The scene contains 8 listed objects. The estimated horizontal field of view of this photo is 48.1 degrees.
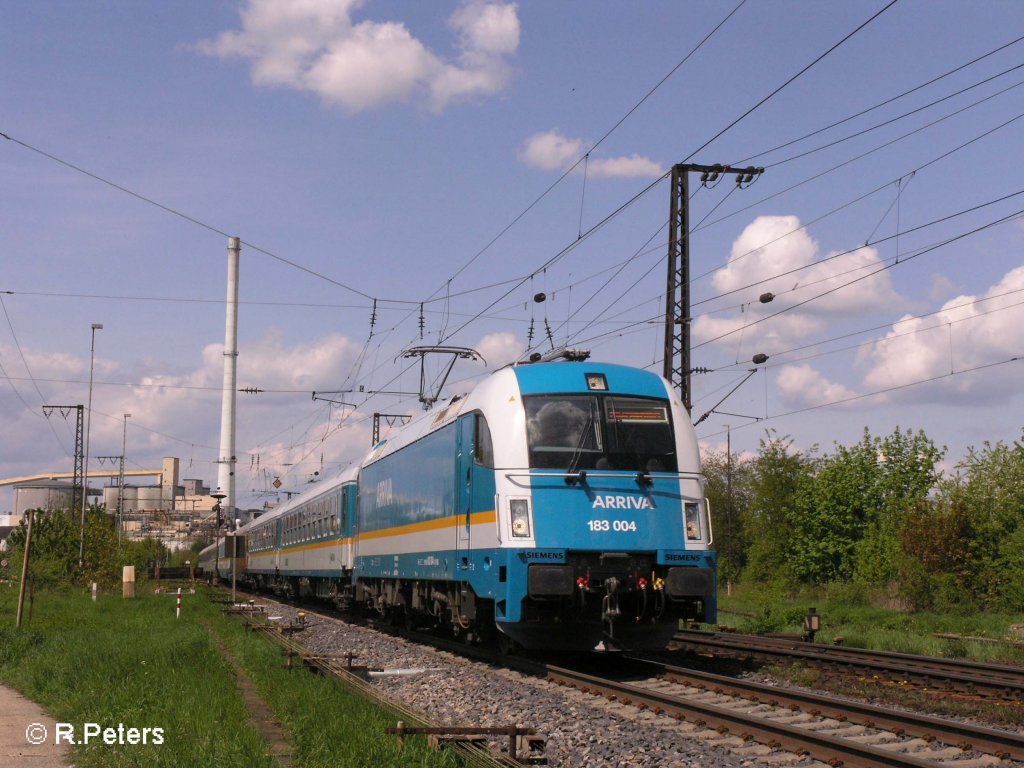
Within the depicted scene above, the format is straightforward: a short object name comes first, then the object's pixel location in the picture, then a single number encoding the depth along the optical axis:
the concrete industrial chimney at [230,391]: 62.16
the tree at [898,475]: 52.88
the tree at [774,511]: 54.22
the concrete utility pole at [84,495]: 47.51
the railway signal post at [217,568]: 61.51
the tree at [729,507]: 60.38
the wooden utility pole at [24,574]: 19.67
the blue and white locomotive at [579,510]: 13.59
